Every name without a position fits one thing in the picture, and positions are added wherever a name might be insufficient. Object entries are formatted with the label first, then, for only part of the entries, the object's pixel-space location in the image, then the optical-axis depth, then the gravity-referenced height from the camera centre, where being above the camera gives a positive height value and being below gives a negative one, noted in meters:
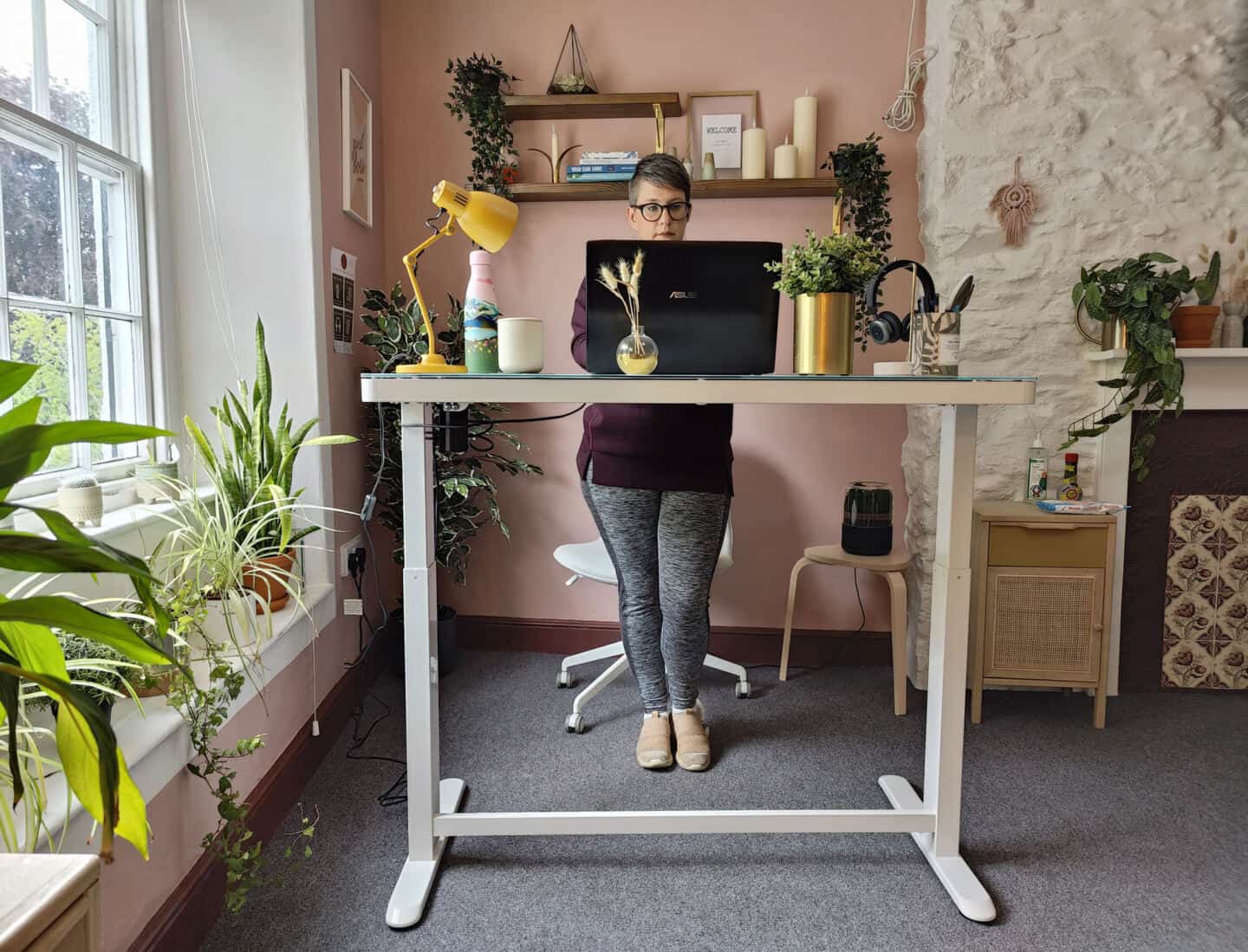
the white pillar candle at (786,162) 2.84 +0.83
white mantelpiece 2.68 +0.03
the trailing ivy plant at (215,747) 1.51 -0.66
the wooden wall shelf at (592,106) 2.89 +1.05
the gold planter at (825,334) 1.60 +0.14
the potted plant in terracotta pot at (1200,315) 2.61 +0.29
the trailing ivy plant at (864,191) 2.78 +0.73
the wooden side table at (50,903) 0.68 -0.43
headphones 1.62 +0.18
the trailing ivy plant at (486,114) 2.88 +1.01
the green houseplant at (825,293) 1.58 +0.21
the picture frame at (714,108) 2.96 +1.05
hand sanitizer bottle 2.72 -0.23
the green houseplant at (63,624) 0.69 -0.20
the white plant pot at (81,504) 1.65 -0.21
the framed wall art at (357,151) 2.62 +0.81
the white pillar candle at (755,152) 2.86 +0.87
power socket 2.60 -0.48
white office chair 2.50 -0.82
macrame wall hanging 2.71 +0.65
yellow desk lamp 1.61 +0.37
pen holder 1.57 +0.12
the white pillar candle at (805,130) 2.86 +0.95
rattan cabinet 2.53 -0.60
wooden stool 2.62 -0.56
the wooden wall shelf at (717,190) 2.86 +0.75
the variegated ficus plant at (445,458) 2.68 -0.20
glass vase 1.58 +0.09
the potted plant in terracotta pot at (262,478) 1.91 -0.19
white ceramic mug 1.58 +0.11
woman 2.03 -0.29
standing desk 1.50 -0.47
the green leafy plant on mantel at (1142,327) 2.53 +0.25
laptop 1.60 +0.19
